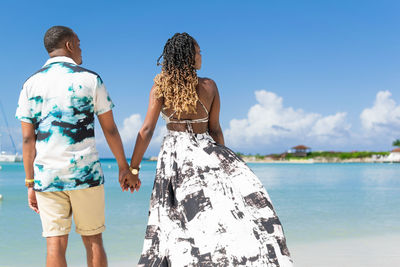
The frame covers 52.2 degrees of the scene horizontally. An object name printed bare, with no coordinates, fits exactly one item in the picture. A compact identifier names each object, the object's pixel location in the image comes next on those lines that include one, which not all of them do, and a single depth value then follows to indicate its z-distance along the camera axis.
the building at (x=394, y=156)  72.94
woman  2.49
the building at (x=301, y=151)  84.88
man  2.40
